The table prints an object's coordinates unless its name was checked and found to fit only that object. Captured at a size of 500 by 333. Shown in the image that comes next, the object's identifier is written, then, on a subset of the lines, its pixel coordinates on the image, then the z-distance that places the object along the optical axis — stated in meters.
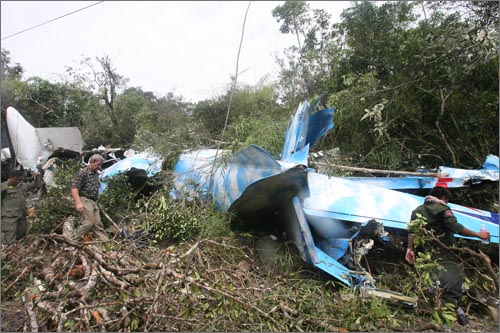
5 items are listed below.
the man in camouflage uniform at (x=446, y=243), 3.57
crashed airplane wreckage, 4.03
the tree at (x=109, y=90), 8.82
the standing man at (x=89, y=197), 4.56
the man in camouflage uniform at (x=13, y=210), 4.89
